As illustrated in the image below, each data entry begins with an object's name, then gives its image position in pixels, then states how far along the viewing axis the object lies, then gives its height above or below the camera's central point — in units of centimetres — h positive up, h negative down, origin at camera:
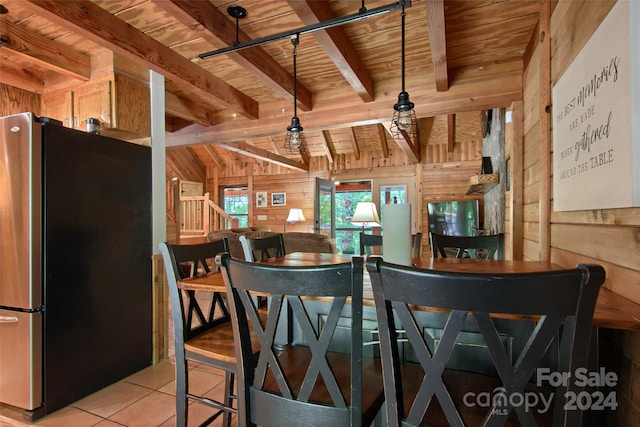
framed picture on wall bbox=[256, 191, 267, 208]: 804 +38
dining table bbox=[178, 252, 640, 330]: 88 -29
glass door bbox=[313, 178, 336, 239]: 636 +12
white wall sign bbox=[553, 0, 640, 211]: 99 +36
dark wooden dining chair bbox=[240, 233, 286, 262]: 176 -20
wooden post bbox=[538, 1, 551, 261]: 186 +45
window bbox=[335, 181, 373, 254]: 733 +7
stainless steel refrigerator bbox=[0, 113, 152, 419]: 181 -31
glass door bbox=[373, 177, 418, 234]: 660 +52
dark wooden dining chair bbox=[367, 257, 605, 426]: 64 -23
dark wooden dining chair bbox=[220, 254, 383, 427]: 83 -41
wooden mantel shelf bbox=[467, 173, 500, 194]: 321 +34
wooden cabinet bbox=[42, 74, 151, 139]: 247 +89
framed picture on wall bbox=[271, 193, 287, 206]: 788 +38
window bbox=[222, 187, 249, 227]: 851 +30
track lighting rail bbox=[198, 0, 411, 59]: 165 +110
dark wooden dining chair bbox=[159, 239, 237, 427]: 136 -59
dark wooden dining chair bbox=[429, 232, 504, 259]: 219 -21
